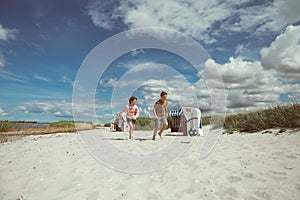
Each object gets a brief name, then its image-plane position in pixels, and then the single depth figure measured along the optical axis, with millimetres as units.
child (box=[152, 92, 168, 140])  8219
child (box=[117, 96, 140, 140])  8656
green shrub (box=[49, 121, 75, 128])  20322
